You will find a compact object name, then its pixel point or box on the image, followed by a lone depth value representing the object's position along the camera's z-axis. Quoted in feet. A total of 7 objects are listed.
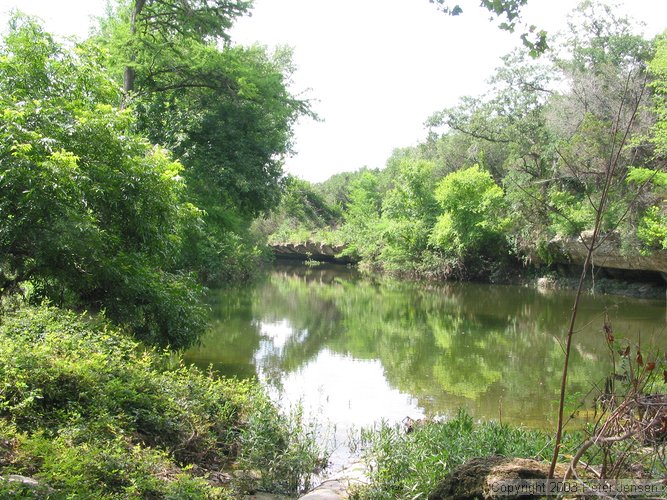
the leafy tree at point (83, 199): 22.86
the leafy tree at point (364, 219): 153.91
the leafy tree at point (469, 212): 111.96
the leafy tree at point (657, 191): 65.69
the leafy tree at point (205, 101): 47.44
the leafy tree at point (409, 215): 132.36
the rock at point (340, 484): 16.02
